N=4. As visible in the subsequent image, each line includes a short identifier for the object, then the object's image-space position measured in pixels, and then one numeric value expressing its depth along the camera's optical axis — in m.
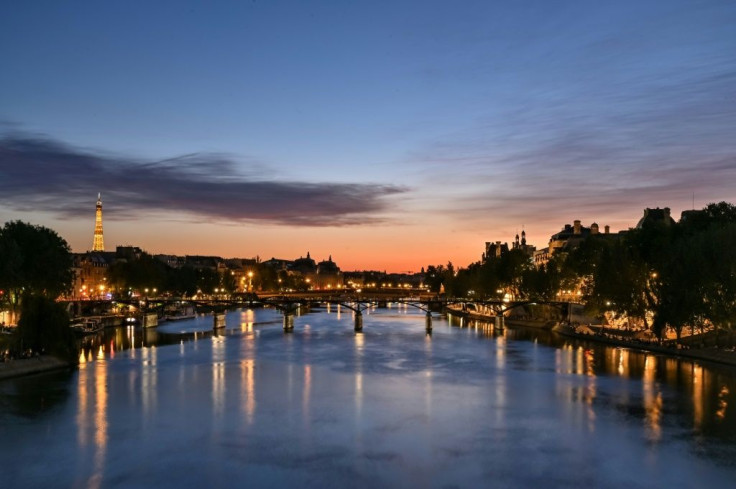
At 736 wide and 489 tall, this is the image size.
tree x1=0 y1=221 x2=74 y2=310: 69.88
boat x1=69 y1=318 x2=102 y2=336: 75.94
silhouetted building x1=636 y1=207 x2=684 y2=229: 94.30
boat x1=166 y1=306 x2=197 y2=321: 110.94
